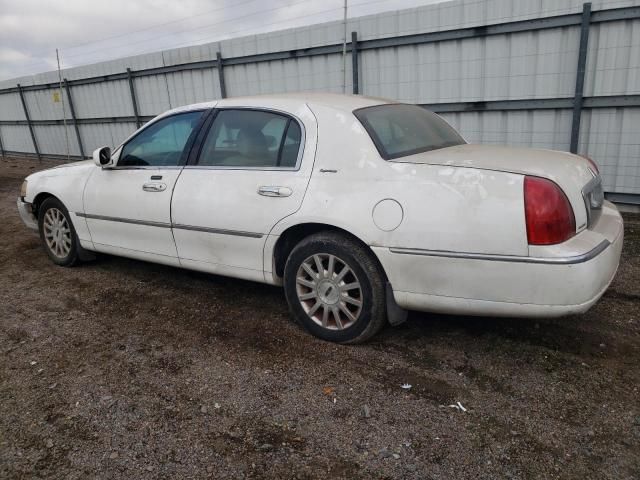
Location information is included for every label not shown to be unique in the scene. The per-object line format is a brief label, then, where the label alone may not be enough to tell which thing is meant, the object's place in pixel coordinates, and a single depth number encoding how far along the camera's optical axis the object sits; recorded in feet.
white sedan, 8.57
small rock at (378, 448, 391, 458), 7.38
